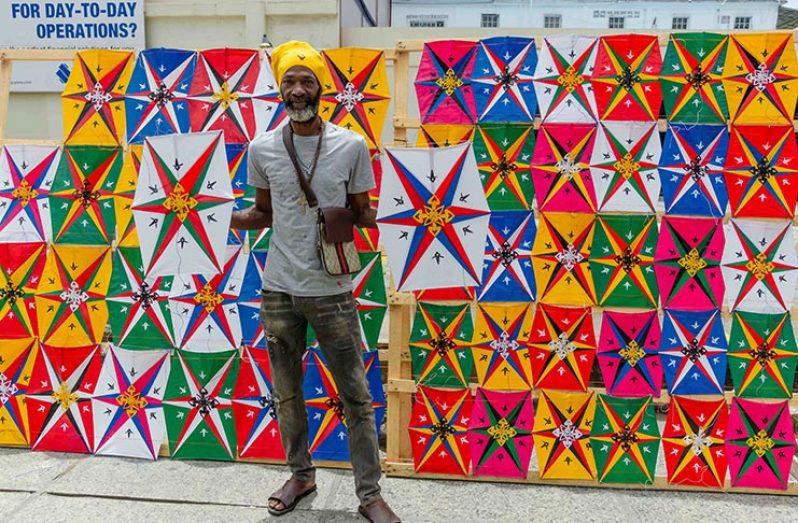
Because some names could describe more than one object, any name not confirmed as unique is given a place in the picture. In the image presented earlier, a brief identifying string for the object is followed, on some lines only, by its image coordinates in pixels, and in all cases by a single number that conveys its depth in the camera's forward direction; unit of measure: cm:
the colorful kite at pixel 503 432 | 321
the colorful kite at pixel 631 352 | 312
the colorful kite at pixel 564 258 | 307
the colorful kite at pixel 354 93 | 313
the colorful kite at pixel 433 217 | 290
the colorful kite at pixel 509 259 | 308
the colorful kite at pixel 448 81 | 306
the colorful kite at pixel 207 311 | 327
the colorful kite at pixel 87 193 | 330
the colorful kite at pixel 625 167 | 302
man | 256
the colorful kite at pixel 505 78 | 304
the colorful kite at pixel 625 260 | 306
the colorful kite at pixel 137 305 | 332
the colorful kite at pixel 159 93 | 322
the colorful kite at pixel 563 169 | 304
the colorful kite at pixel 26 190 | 335
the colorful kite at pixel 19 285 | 340
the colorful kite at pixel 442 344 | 317
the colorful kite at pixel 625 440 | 317
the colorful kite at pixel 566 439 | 319
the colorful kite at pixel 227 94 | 320
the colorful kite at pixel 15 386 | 345
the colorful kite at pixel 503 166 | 305
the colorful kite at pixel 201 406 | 334
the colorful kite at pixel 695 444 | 314
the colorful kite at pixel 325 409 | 328
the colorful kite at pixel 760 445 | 312
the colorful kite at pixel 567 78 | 302
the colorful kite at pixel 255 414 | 332
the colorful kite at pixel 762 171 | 299
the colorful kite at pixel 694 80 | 297
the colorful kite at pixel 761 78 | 296
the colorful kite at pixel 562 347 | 313
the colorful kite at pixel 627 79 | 300
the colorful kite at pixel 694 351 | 309
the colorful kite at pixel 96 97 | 326
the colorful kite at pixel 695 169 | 300
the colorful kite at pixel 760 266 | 304
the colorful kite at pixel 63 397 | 343
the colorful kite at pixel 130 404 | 338
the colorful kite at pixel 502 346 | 315
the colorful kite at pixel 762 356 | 309
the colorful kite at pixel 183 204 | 300
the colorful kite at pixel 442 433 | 323
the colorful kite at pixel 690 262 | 304
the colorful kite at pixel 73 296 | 335
